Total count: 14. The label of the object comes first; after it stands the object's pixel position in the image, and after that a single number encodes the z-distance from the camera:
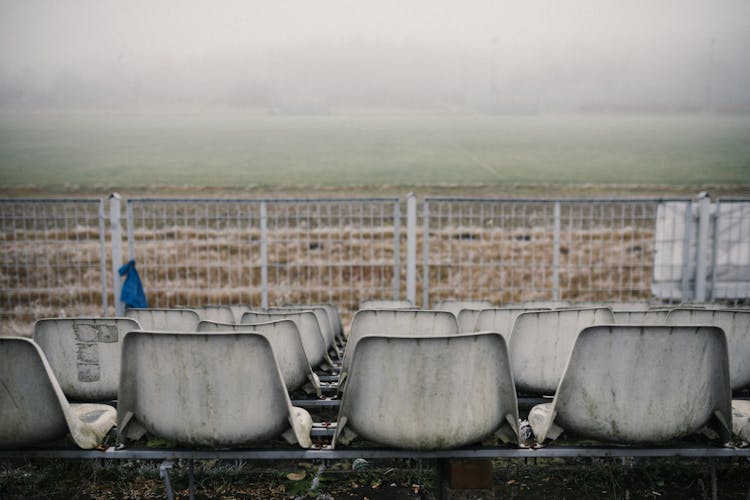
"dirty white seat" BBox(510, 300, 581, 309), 4.05
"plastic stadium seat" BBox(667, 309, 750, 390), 2.48
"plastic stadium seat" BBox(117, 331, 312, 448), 1.87
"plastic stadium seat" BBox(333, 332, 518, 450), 1.80
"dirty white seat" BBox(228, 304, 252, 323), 4.23
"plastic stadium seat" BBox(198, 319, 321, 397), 2.38
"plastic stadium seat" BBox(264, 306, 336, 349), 3.53
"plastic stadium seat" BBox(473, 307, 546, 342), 2.93
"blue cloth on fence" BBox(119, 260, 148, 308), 6.34
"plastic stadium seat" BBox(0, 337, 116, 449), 1.90
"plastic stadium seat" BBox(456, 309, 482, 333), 3.04
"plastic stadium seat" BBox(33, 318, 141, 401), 2.48
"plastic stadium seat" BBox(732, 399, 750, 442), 2.11
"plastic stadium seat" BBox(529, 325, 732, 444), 1.87
